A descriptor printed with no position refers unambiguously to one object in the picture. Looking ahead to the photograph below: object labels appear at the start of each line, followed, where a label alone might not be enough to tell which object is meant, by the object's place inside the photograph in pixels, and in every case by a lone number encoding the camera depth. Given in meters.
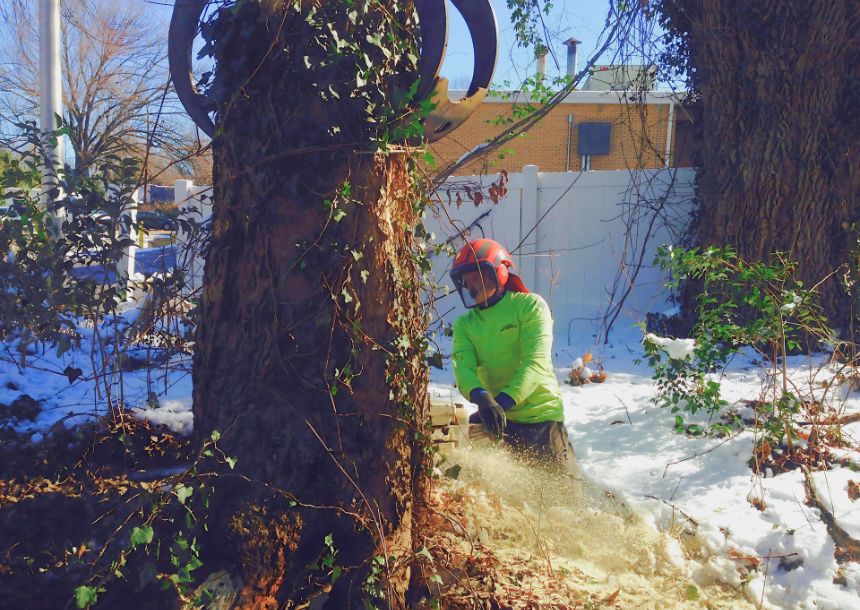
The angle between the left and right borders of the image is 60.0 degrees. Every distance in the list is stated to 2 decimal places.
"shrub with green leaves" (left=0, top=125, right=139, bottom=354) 3.37
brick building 20.09
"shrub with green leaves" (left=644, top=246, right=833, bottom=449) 4.41
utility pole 9.12
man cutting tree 4.34
